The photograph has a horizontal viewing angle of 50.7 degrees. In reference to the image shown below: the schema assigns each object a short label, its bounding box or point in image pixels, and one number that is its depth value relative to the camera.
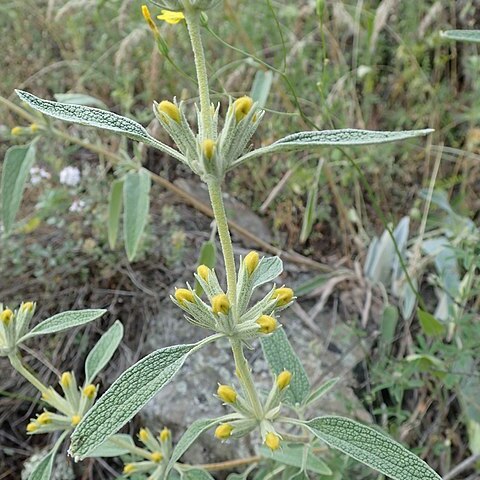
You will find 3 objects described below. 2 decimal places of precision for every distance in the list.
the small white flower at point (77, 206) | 0.41
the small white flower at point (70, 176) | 0.43
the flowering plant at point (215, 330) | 0.15
